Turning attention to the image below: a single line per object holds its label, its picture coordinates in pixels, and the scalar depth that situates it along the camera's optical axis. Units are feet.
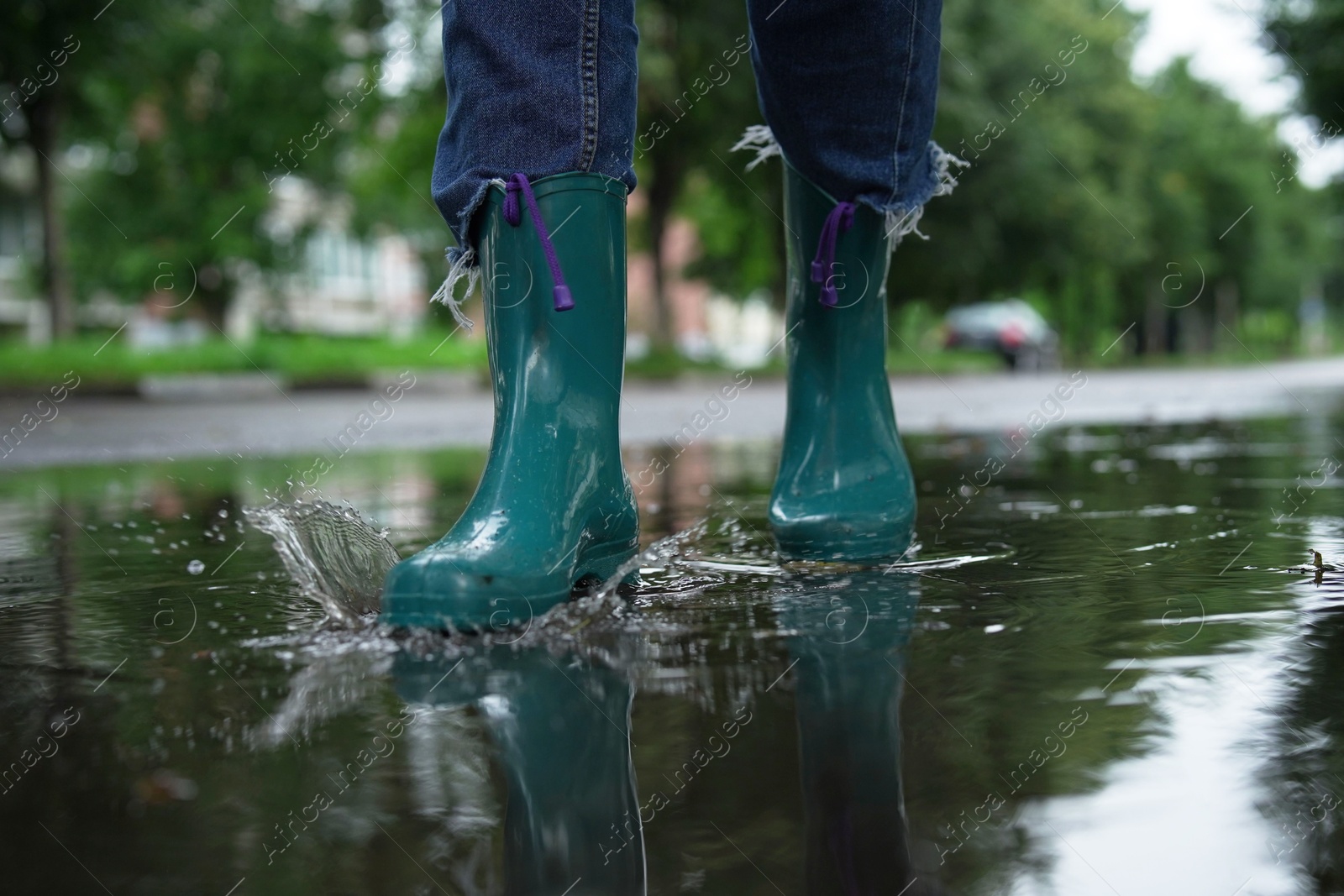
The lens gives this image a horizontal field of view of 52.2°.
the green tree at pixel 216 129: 60.39
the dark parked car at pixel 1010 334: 96.89
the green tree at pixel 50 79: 37.63
